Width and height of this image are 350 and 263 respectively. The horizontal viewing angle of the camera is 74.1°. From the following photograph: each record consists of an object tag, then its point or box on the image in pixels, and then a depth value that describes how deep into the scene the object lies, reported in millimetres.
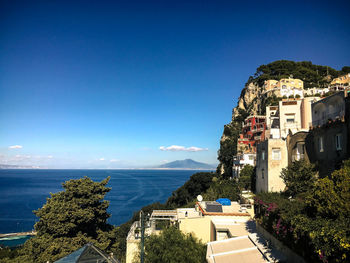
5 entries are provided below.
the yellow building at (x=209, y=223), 15352
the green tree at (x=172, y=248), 12923
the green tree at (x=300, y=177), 15406
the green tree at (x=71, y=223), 17906
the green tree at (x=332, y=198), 8127
